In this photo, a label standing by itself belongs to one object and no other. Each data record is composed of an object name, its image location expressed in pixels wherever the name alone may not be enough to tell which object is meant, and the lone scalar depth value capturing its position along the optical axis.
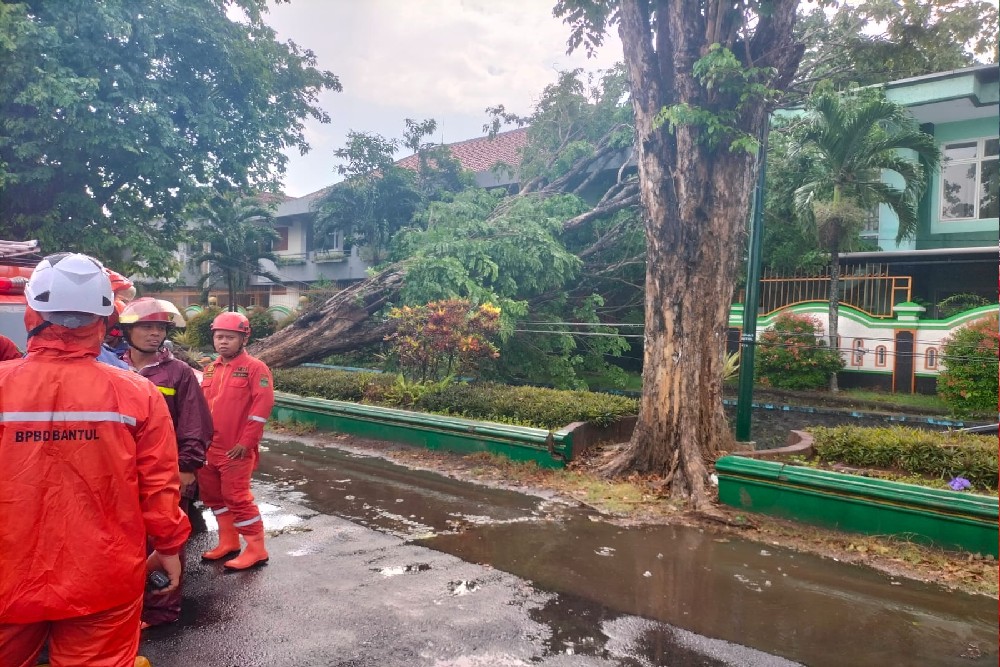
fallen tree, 11.30
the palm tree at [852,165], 12.18
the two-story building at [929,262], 12.52
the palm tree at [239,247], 23.11
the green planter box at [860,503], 5.08
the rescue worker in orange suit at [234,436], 4.70
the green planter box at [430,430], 7.78
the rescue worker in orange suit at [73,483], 2.15
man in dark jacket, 3.84
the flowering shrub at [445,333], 9.30
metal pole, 7.71
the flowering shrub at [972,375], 10.75
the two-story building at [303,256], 22.94
